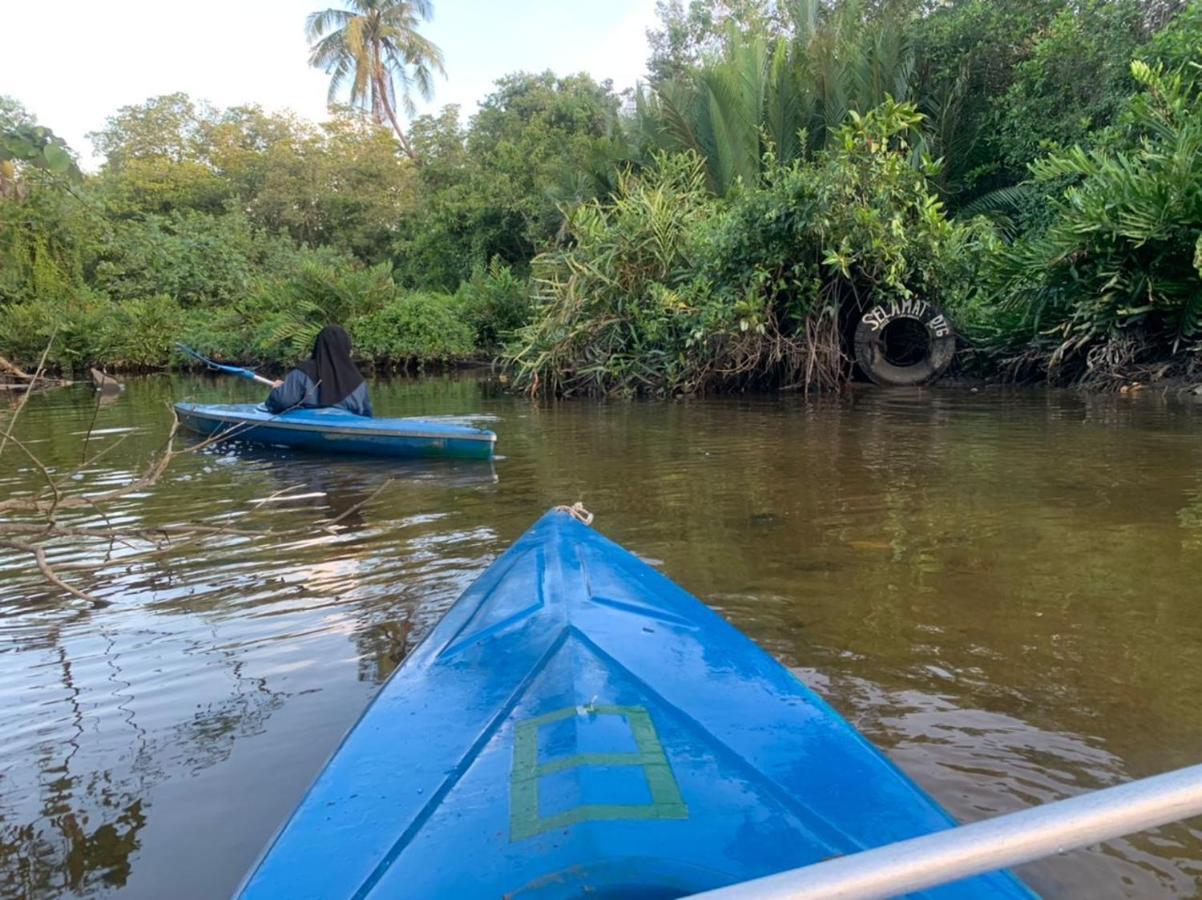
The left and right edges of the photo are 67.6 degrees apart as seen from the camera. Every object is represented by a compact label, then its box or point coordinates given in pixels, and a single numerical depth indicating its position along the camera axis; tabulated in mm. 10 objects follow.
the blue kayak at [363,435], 7391
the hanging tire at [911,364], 12000
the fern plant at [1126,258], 9359
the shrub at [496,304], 20250
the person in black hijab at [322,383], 8469
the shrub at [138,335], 24188
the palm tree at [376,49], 30891
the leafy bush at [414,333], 21188
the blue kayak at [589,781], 1264
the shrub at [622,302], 12844
